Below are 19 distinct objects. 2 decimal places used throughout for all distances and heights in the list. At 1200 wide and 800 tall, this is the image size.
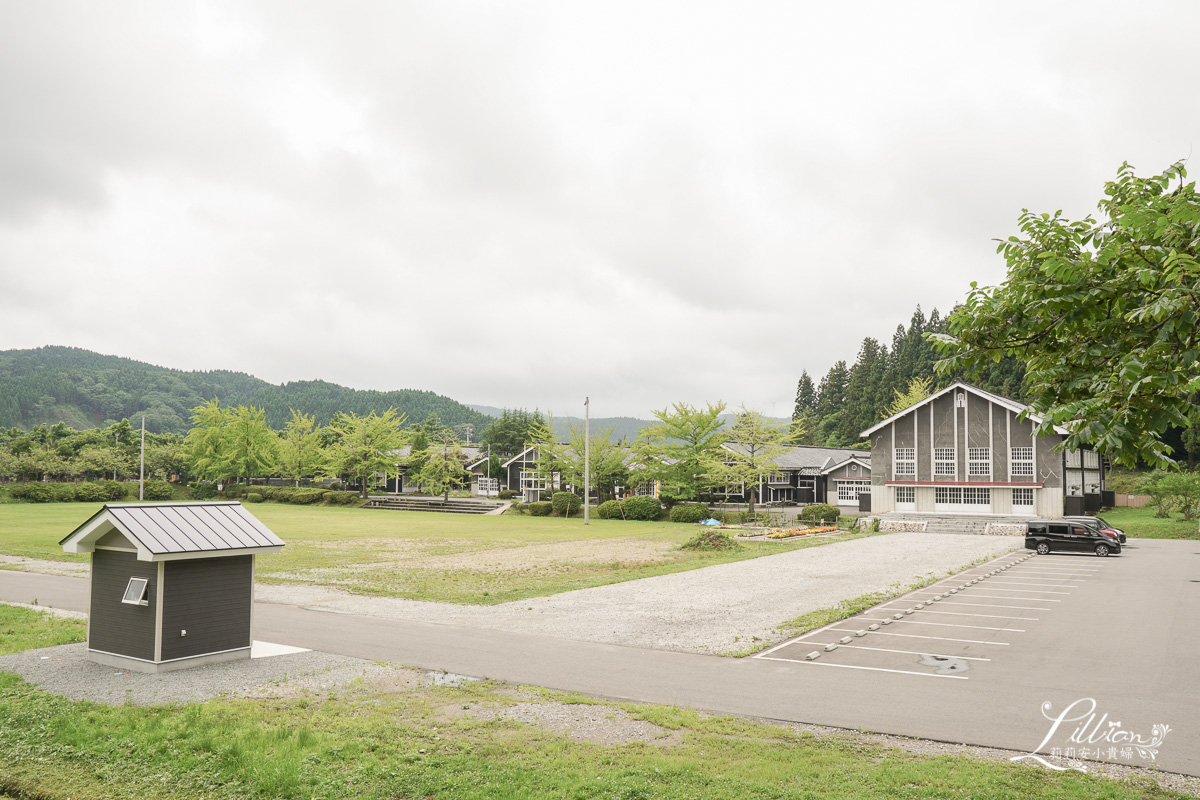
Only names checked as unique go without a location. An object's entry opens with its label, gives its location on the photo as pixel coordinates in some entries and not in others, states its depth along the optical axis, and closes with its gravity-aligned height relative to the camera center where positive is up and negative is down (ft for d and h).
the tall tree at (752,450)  148.77 +1.37
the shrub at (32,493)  183.83 -10.84
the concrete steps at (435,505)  190.49 -13.65
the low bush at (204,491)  228.82 -12.36
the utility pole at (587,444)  148.97 +2.13
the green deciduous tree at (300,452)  226.17 -0.11
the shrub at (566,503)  172.35 -11.20
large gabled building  145.89 -1.12
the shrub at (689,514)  155.63 -12.06
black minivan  93.76 -10.09
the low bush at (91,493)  194.59 -11.40
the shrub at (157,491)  214.07 -11.75
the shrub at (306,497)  206.18 -12.50
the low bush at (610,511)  167.12 -12.51
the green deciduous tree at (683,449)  161.89 +1.46
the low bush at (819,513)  141.69 -10.67
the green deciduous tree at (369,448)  209.15 +1.31
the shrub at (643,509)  162.40 -11.63
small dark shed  34.76 -6.47
